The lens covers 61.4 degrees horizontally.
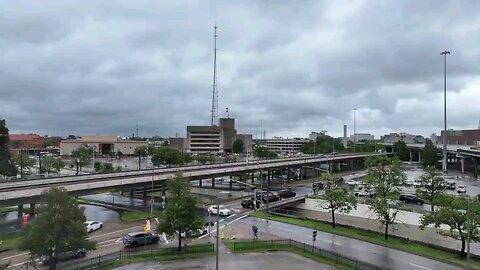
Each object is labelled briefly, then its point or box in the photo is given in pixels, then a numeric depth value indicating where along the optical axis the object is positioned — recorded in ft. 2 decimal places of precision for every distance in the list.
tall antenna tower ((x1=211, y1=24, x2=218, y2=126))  577.02
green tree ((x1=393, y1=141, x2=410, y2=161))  645.51
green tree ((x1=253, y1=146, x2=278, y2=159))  574.97
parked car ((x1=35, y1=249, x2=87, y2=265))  104.53
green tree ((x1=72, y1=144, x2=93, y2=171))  381.68
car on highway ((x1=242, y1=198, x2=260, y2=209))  203.82
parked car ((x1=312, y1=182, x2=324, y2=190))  275.34
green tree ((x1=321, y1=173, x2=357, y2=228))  160.56
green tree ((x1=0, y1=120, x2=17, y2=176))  254.88
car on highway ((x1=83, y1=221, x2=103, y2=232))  149.69
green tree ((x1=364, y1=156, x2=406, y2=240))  152.64
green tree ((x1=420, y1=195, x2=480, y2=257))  115.14
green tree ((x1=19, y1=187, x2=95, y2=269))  92.79
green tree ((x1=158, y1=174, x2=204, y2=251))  116.78
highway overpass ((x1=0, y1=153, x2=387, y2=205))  148.19
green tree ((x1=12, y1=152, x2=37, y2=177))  328.58
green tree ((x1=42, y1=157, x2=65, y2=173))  331.61
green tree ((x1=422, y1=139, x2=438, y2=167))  465.06
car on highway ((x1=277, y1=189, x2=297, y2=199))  237.98
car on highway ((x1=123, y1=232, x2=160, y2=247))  124.16
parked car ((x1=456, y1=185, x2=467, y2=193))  260.48
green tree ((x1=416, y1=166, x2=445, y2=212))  198.80
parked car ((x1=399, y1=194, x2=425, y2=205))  228.02
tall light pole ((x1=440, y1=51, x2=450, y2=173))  337.86
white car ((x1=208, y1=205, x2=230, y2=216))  179.93
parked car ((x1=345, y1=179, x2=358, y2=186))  312.81
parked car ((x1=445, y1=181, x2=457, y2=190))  285.10
